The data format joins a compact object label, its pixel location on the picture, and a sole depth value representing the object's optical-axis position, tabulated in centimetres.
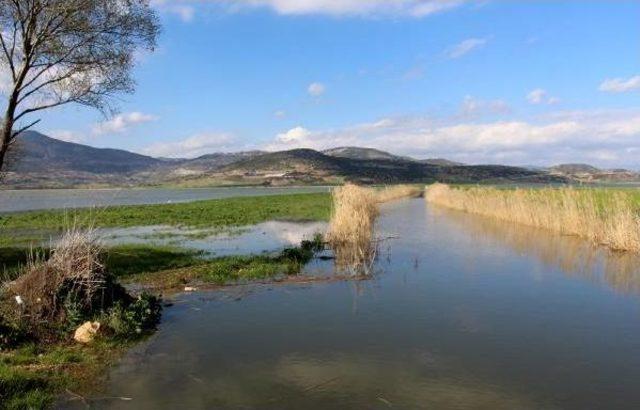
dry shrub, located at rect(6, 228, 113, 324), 1136
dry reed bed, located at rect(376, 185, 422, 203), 7144
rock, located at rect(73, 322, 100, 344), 1105
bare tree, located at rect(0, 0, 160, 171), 1730
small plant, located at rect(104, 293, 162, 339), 1170
